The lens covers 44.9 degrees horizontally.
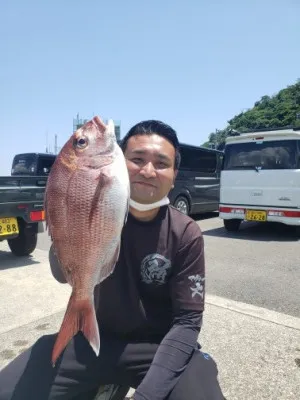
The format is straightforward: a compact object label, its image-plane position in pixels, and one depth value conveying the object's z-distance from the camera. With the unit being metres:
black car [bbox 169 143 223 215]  9.86
